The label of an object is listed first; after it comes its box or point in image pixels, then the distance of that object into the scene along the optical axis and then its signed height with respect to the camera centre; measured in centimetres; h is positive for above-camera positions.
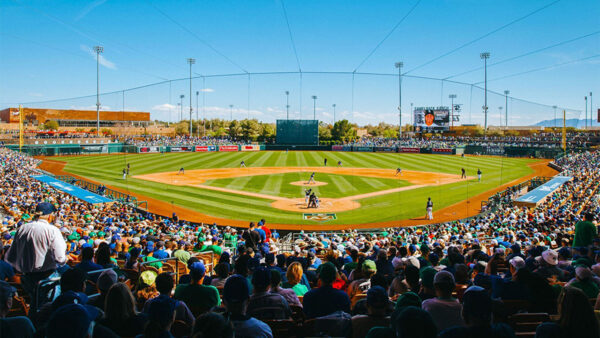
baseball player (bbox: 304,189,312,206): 2723 -366
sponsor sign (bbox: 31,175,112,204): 2355 -316
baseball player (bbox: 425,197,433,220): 2367 -378
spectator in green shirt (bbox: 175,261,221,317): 456 -181
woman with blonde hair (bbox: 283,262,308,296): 565 -195
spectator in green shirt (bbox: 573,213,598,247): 873 -192
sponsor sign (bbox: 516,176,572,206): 2300 -287
